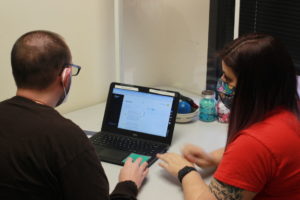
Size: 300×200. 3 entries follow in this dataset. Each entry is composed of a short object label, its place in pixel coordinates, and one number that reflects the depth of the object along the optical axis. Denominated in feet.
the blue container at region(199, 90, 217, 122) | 5.85
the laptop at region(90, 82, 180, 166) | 4.92
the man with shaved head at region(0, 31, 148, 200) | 2.99
